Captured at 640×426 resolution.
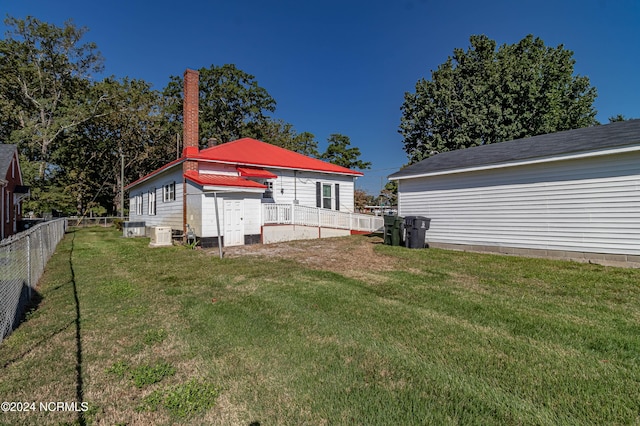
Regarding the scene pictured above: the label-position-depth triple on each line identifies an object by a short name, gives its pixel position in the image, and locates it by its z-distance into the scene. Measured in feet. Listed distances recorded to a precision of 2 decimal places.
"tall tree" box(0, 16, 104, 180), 94.84
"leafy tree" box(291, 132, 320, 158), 127.65
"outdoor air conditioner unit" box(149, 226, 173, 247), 41.98
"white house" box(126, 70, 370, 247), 39.91
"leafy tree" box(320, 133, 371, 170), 124.06
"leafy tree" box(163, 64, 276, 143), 114.32
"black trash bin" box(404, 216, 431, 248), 37.35
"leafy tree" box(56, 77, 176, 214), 105.40
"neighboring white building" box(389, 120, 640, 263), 25.90
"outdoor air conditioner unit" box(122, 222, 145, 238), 57.98
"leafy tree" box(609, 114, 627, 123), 115.37
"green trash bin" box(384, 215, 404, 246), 38.75
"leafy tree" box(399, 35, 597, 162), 78.54
